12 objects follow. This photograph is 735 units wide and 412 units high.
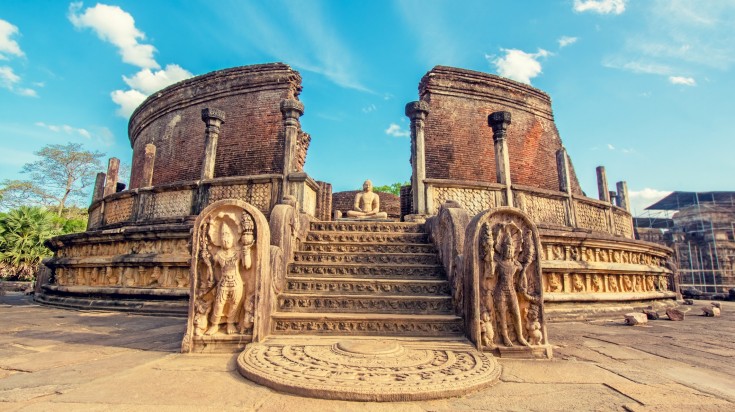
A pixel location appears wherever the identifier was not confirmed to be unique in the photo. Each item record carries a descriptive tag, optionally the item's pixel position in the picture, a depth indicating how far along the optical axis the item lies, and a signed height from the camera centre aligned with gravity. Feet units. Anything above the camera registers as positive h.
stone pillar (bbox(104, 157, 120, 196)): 41.75 +10.49
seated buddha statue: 31.33 +5.98
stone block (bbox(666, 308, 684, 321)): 20.13 -2.41
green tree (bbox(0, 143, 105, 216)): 95.14 +24.29
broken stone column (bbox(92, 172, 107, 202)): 44.36 +9.87
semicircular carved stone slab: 7.22 -2.37
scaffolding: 63.62 +6.31
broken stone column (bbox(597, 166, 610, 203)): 37.46 +9.14
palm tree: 50.98 +3.15
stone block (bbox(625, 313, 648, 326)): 17.90 -2.42
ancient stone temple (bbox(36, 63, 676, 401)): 10.48 +0.73
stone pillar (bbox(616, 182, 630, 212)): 43.80 +9.48
